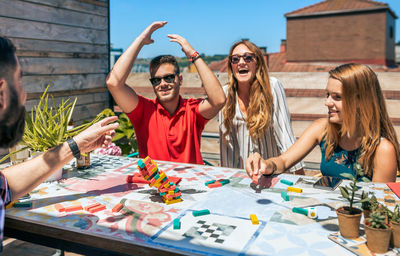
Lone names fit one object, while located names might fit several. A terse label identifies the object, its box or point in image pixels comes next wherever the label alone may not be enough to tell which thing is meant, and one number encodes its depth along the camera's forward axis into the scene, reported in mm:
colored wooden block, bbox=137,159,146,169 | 1926
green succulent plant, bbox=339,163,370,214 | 1501
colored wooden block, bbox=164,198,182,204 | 1899
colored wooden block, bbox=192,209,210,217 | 1717
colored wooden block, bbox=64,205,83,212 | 1800
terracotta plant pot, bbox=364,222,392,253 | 1339
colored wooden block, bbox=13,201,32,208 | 1883
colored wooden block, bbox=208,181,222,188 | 2170
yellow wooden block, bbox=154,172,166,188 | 1952
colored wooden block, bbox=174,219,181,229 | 1566
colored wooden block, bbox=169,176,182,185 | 2238
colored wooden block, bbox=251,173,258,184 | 2071
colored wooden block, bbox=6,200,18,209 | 1850
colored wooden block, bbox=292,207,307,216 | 1726
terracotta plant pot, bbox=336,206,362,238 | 1459
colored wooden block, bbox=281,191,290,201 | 1928
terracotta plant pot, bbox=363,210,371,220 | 1538
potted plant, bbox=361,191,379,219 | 1508
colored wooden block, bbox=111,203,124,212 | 1775
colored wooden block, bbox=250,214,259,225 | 1615
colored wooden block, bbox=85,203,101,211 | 1820
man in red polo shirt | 2982
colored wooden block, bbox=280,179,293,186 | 2198
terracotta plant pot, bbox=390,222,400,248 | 1395
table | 1430
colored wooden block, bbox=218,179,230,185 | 2231
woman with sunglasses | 3361
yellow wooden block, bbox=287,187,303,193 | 2061
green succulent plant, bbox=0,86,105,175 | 2410
